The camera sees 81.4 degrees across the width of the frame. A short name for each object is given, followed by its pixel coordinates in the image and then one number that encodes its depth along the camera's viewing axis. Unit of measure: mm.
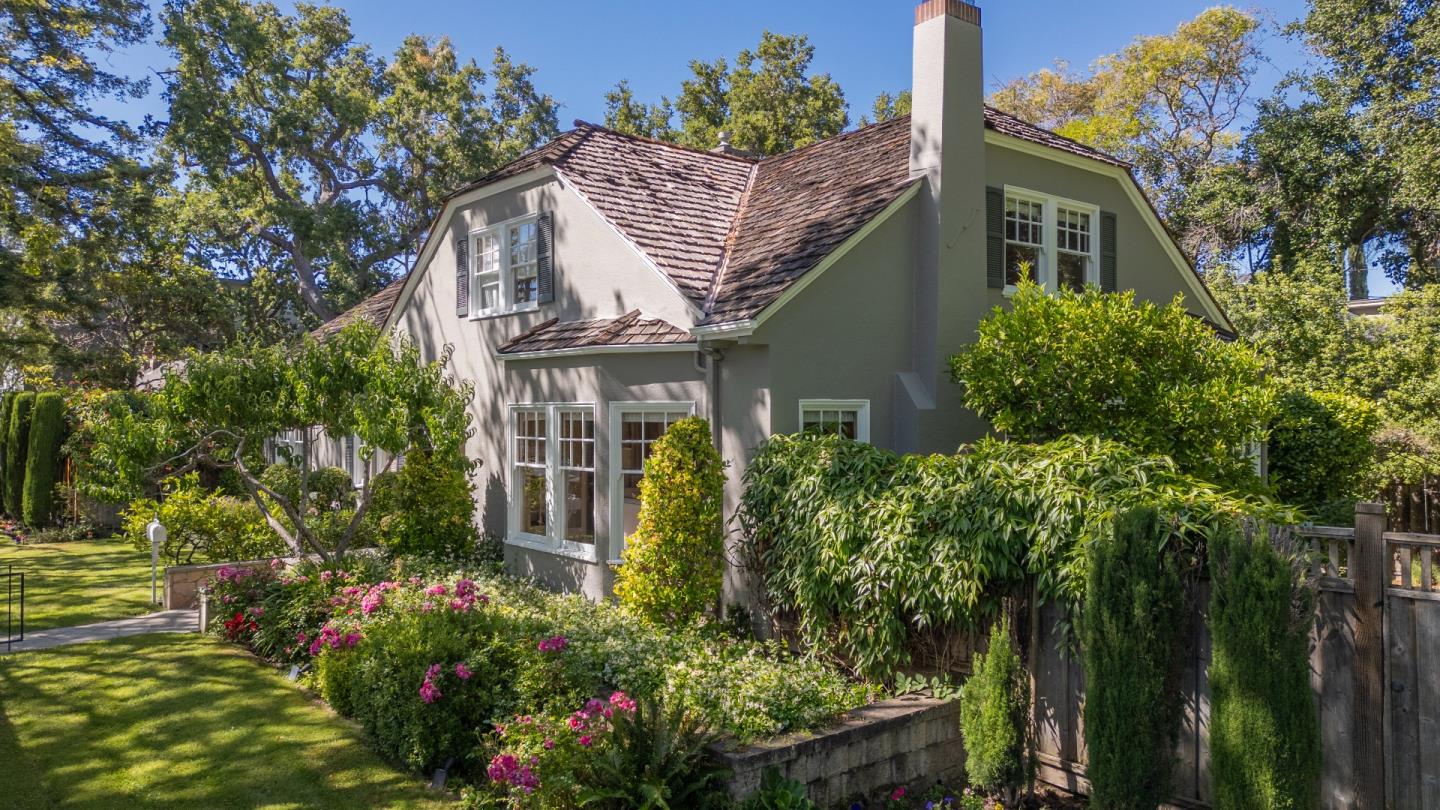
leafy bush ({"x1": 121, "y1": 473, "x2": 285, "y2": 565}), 12984
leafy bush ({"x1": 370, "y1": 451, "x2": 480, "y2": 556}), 13070
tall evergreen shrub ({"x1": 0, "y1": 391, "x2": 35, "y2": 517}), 20406
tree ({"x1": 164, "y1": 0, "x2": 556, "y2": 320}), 26156
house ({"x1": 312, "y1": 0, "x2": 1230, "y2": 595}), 9906
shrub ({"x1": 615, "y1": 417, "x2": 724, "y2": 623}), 9070
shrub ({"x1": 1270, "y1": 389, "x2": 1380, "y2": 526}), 14188
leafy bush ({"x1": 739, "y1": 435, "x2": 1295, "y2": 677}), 6449
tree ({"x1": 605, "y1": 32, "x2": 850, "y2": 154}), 31266
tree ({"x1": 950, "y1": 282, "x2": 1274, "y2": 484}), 9398
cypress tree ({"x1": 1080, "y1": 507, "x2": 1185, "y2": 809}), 5551
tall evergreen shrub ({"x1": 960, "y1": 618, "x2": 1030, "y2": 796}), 6160
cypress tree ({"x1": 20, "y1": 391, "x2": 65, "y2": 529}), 19719
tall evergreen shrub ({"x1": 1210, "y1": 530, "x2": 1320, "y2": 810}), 4977
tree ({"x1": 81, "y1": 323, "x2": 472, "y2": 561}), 10750
